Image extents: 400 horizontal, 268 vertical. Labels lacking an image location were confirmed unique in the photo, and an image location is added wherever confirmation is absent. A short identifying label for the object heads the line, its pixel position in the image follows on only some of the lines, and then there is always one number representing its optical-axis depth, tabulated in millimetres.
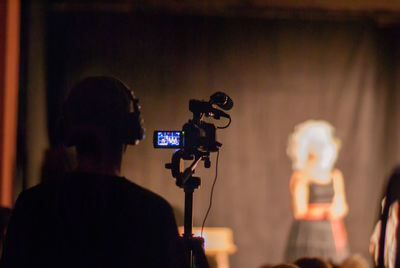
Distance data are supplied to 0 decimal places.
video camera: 5897
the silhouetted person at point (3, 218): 7164
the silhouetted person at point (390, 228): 4978
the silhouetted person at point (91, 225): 3964
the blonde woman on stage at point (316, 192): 10341
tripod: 5767
